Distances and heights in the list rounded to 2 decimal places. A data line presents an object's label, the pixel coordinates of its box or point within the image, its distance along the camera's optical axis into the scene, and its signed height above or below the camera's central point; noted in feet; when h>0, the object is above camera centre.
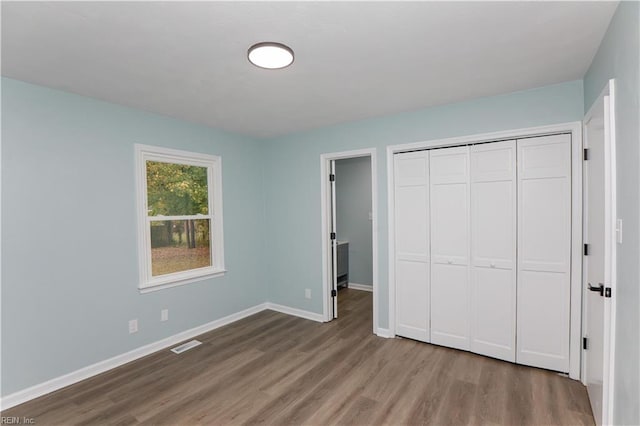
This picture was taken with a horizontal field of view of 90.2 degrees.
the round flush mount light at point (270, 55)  6.41 +3.16
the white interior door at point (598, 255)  5.90 -1.13
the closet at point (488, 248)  8.96 -1.41
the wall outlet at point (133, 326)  10.34 -3.83
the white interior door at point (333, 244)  13.70 -1.67
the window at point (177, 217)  10.88 -0.34
